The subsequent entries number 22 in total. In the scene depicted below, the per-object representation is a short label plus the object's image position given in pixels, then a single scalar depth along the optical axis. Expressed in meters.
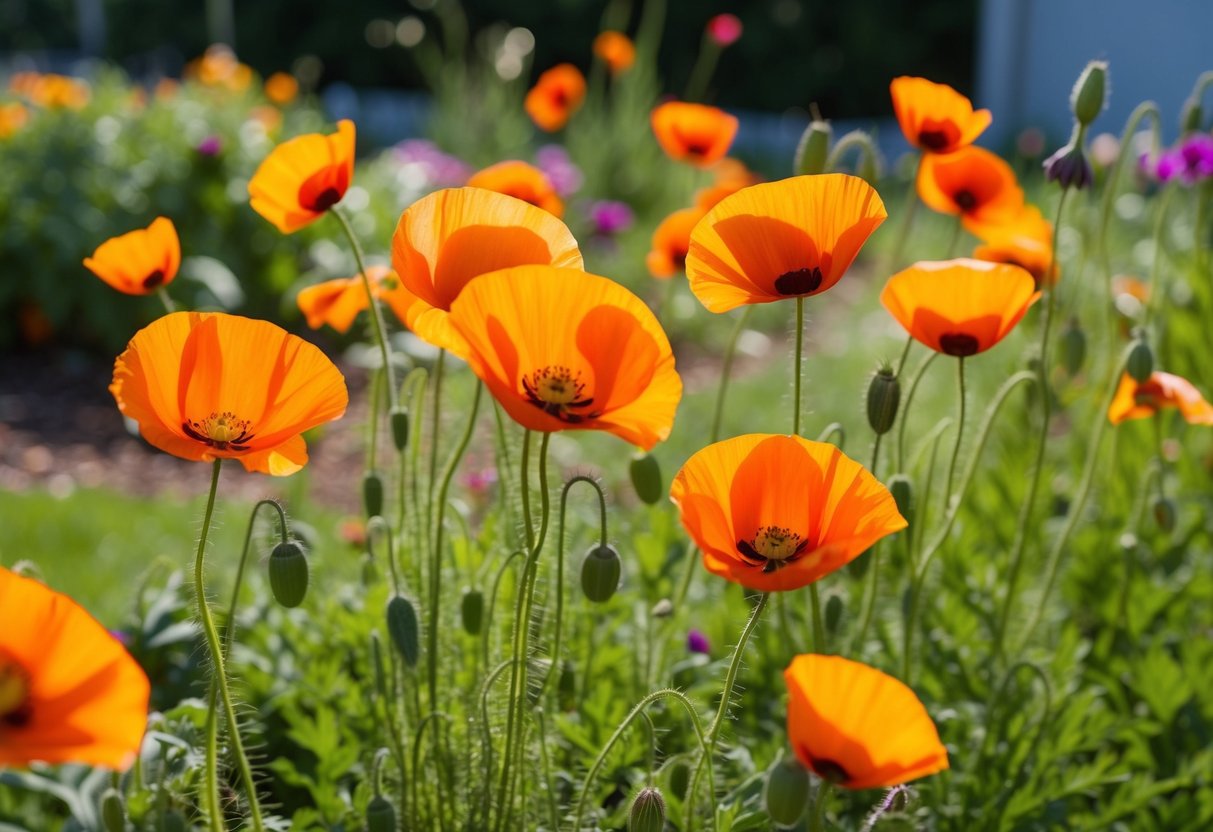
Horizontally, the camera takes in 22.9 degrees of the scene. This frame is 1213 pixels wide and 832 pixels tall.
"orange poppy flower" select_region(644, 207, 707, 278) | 1.40
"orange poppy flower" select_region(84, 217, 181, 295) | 1.18
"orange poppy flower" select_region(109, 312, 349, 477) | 1.03
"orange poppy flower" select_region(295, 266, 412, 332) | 1.25
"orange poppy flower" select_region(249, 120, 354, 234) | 1.15
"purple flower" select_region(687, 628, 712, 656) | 1.36
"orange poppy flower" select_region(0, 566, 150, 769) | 0.91
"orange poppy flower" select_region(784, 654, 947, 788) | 0.95
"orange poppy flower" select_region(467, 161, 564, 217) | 1.33
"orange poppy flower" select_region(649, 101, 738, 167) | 1.51
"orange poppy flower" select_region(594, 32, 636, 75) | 4.55
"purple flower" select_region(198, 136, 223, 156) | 4.15
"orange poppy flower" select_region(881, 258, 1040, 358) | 1.11
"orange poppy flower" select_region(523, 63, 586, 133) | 2.15
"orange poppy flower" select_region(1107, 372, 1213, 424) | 1.28
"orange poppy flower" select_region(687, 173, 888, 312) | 1.05
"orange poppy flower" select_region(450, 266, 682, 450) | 0.99
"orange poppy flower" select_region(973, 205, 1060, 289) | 1.34
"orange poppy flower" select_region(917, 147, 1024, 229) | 1.31
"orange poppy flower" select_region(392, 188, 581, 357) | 1.06
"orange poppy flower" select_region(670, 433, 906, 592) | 1.01
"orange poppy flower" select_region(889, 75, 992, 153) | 1.23
